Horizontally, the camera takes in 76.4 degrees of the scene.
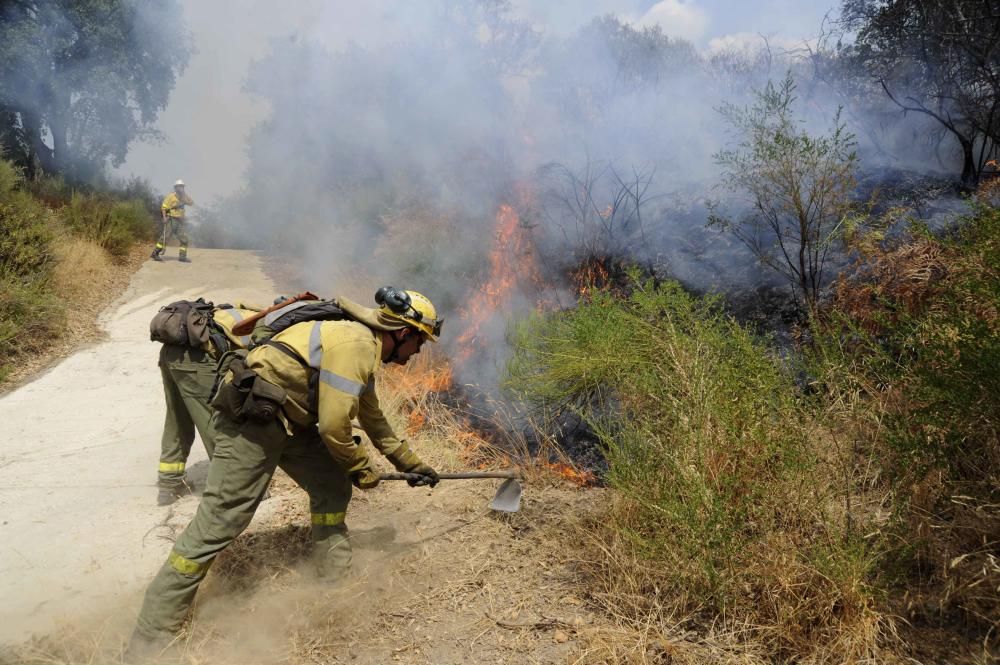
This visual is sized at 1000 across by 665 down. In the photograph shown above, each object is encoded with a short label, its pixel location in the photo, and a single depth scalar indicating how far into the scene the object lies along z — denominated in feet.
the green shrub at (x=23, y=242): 25.40
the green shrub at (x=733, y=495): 8.43
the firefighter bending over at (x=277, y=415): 9.26
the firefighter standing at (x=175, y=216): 39.83
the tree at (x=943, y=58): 20.59
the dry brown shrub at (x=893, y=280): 14.02
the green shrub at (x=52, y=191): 39.50
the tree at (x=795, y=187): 17.37
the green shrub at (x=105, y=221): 36.06
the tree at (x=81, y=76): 46.01
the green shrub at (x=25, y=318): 22.57
